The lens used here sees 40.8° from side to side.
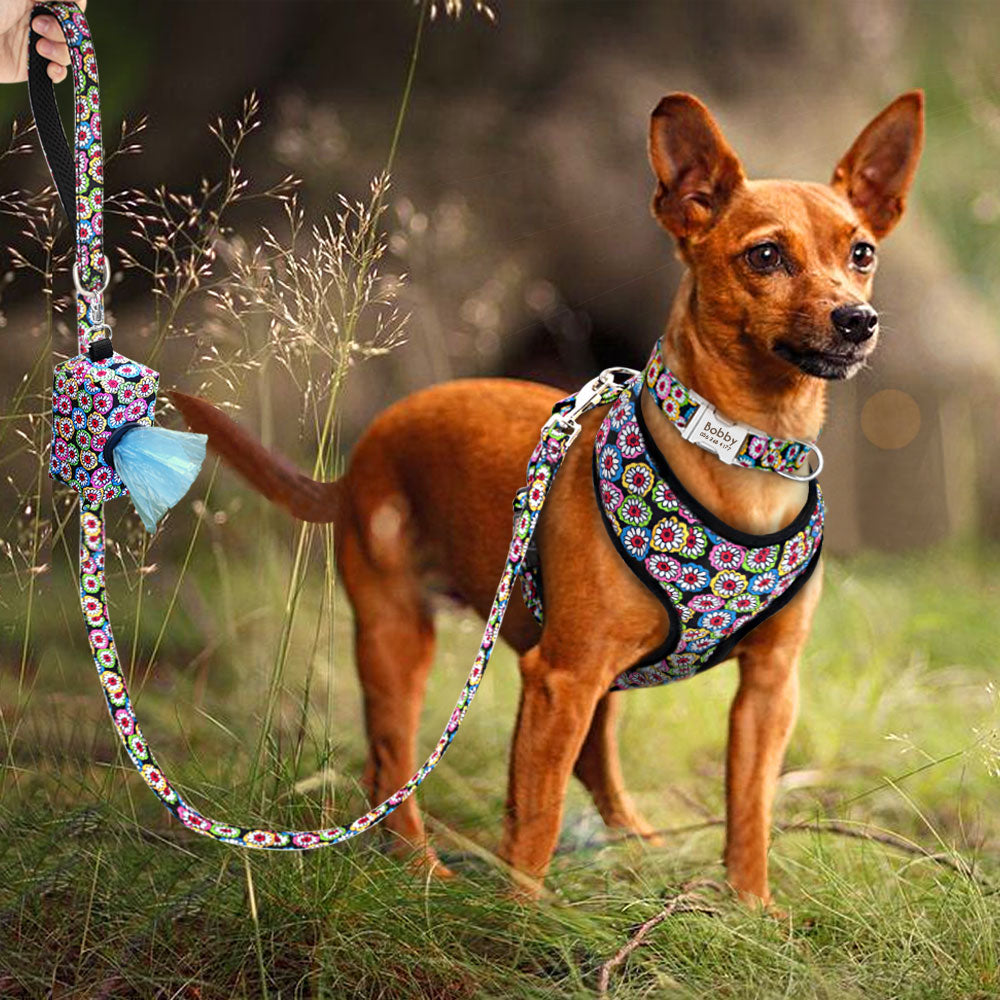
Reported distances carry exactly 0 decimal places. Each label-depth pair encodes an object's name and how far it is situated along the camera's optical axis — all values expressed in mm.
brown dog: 2363
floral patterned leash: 1996
